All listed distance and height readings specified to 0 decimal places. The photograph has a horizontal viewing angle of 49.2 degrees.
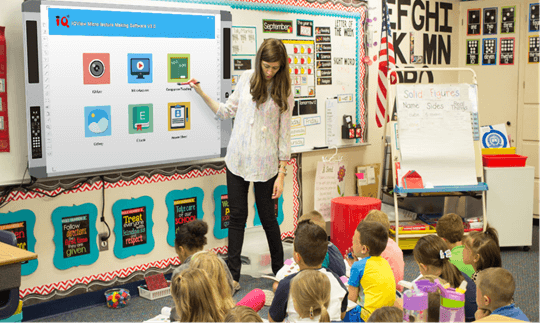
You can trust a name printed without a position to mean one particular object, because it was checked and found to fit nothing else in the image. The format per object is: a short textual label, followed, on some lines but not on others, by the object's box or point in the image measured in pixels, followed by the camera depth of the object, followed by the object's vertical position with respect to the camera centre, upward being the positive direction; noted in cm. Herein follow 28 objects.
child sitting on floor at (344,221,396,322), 244 -69
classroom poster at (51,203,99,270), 326 -69
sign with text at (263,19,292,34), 408 +60
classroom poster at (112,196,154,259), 350 -69
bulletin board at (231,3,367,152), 398 +37
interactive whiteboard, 304 +16
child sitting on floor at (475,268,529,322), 214 -67
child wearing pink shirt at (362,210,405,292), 292 -74
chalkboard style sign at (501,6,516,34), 544 +83
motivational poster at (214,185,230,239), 395 -67
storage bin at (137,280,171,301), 351 -108
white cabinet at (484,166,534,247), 450 -70
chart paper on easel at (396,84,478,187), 440 -17
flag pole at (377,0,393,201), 483 -22
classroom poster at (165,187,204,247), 372 -61
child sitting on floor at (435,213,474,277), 326 -66
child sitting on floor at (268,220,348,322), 212 -62
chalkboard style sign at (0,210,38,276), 306 -60
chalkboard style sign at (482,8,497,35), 555 +83
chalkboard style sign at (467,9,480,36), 564 +85
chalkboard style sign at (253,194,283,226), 434 -71
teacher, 345 -20
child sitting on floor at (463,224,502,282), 265 -64
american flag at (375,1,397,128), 489 +36
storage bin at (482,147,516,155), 481 -34
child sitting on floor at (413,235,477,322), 262 -69
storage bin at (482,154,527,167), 452 -40
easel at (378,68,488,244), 431 -56
